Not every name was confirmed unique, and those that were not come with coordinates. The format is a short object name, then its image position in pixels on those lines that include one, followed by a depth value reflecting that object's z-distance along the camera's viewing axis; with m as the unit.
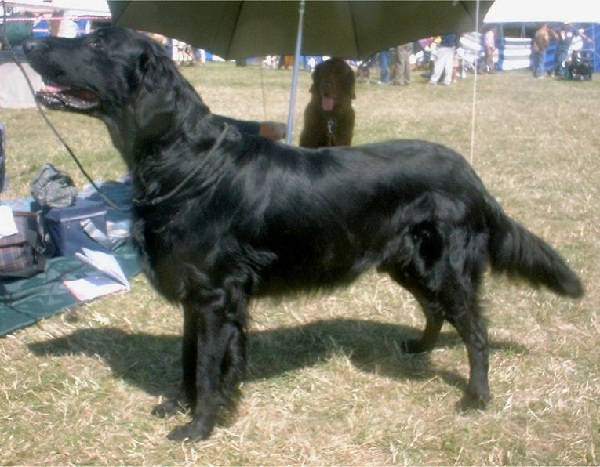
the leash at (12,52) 3.14
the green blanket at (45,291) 4.38
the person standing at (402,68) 21.22
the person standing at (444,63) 21.42
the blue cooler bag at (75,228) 5.33
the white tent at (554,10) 18.17
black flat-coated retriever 3.04
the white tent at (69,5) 11.73
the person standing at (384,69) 22.02
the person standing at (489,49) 28.09
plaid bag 4.83
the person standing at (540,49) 26.08
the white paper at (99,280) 4.80
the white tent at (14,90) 12.83
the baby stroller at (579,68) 24.91
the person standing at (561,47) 26.95
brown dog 6.49
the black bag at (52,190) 5.52
